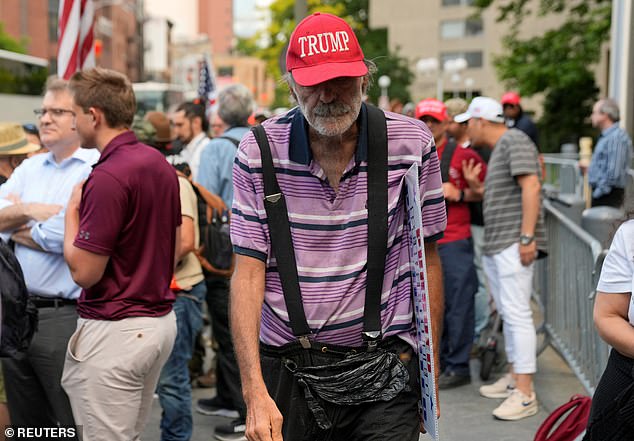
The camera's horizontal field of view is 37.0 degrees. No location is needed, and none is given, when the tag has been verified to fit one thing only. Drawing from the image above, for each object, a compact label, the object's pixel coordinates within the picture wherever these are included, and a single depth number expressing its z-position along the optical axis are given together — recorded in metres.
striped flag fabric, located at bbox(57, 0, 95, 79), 6.67
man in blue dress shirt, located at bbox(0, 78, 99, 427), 4.38
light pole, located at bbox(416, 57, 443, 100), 36.41
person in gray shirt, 6.27
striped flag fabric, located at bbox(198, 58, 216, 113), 12.38
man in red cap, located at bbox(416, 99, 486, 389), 7.08
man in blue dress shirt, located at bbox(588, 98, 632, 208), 11.05
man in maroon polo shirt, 3.91
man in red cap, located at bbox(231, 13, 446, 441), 2.95
